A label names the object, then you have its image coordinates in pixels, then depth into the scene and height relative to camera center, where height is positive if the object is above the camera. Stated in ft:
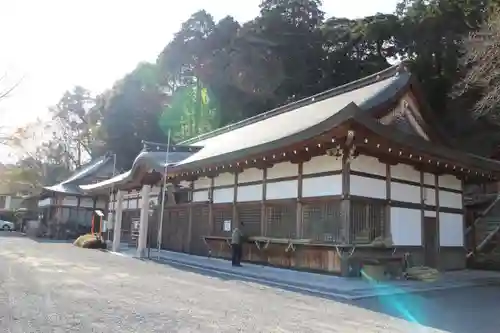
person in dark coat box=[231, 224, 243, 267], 42.19 -2.22
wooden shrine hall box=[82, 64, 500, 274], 35.32 +4.21
